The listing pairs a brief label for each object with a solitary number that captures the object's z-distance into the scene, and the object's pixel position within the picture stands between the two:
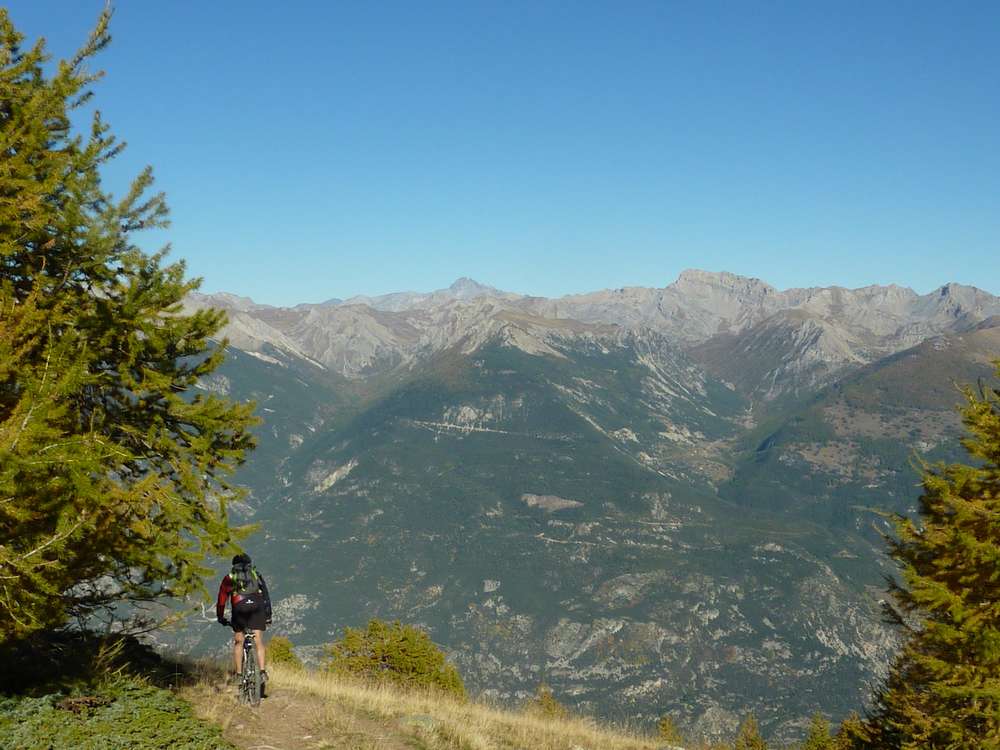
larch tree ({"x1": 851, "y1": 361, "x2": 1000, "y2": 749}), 15.88
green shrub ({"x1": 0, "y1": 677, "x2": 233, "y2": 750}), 11.10
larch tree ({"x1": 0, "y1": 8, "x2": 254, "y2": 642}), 11.43
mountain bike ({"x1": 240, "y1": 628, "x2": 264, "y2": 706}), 16.00
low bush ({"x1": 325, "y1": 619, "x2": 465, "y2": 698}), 41.97
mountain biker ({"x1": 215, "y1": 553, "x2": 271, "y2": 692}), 16.27
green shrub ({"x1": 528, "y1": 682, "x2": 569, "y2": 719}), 22.86
